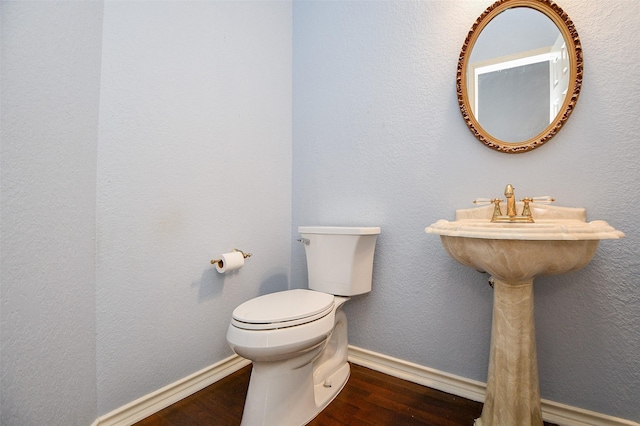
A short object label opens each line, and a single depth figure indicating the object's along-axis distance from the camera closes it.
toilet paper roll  1.34
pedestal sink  0.79
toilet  0.99
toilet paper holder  1.35
